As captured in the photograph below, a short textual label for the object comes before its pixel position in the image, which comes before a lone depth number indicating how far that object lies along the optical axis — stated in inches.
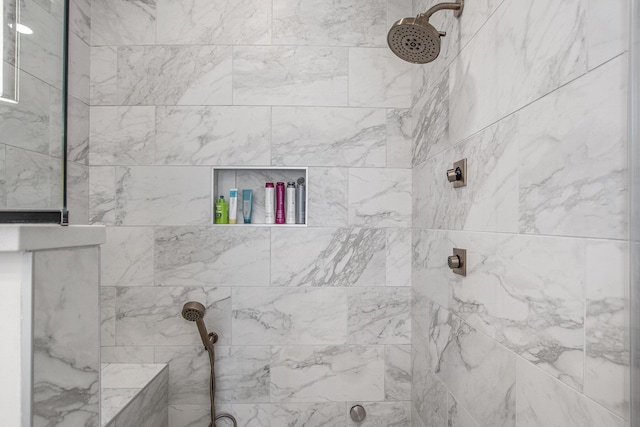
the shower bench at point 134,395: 52.4
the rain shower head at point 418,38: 41.7
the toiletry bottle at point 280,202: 69.7
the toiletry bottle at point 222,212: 69.8
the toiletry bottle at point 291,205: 69.7
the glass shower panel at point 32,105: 21.6
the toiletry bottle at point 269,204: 69.6
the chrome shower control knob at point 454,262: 46.2
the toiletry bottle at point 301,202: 70.0
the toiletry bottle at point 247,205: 69.8
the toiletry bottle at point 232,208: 69.7
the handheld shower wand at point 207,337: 61.7
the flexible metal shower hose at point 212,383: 65.4
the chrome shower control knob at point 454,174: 46.3
